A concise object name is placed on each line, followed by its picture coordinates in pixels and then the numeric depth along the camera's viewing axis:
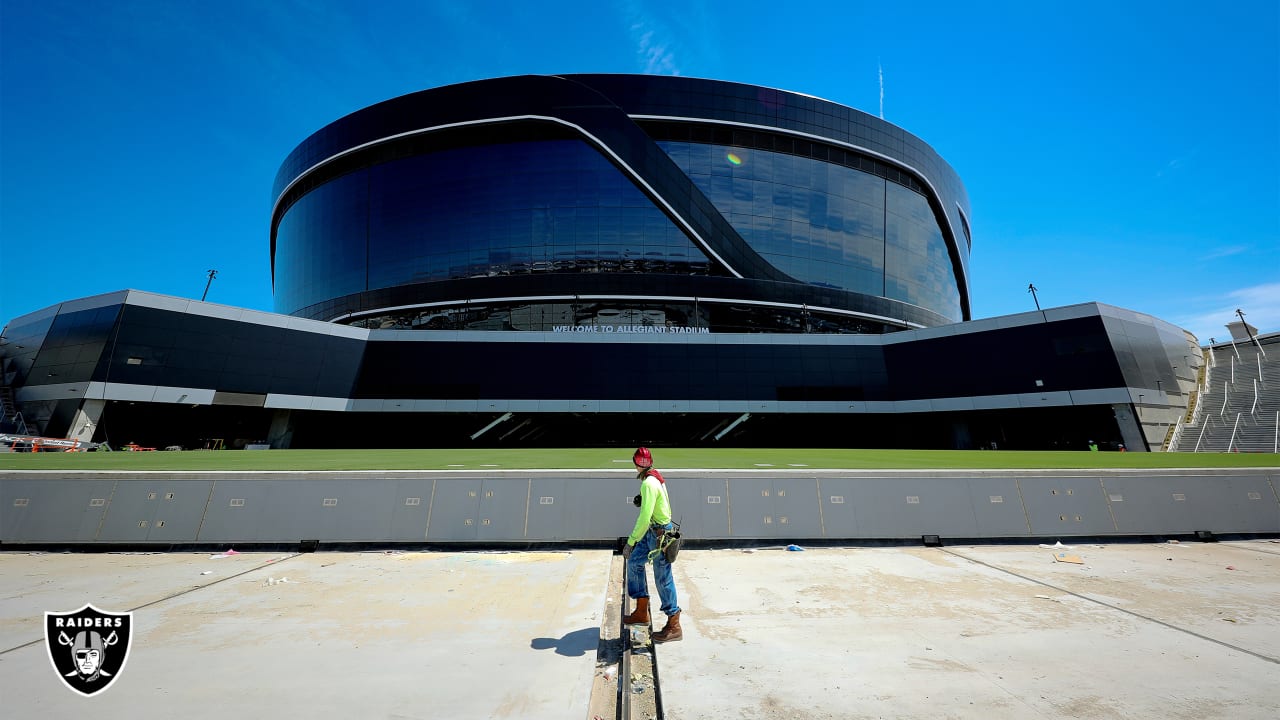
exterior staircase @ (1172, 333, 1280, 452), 26.83
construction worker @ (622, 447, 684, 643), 5.21
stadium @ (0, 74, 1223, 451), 30.92
